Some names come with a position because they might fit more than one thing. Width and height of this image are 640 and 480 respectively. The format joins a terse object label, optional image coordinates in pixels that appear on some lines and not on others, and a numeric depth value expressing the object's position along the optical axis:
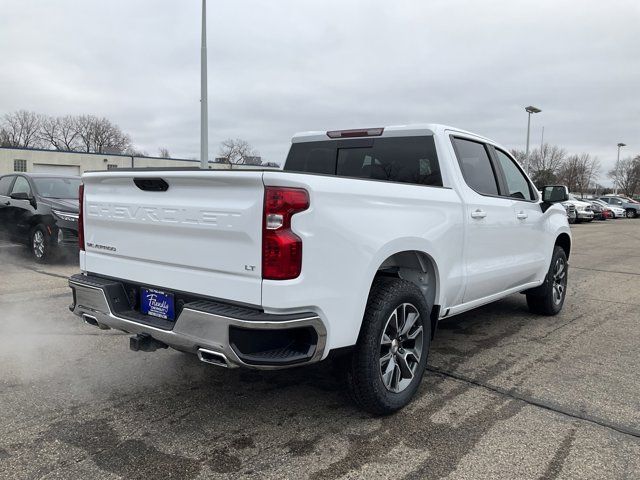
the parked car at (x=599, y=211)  33.16
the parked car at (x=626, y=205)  40.09
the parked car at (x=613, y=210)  35.39
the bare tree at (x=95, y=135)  75.81
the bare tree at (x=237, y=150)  62.97
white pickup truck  2.70
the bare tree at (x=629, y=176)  85.64
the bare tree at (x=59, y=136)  74.94
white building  41.25
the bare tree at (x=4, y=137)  69.99
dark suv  9.07
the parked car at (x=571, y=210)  28.48
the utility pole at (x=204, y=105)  16.00
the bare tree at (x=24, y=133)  72.60
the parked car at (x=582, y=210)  29.16
